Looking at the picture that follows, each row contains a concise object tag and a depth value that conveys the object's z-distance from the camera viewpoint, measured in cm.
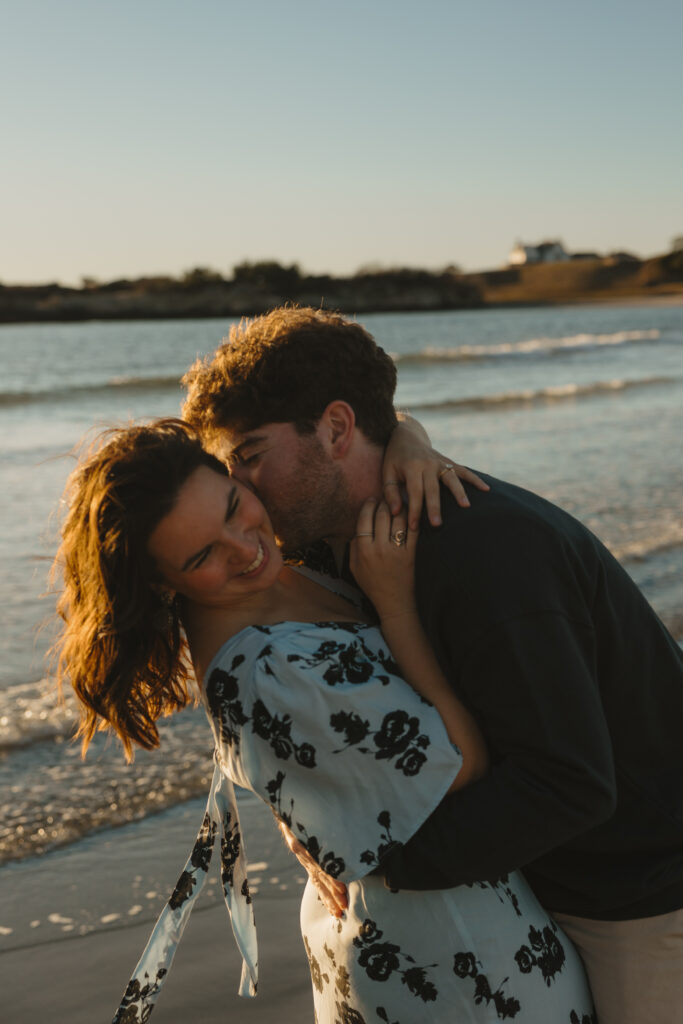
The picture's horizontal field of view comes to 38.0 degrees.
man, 179
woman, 181
